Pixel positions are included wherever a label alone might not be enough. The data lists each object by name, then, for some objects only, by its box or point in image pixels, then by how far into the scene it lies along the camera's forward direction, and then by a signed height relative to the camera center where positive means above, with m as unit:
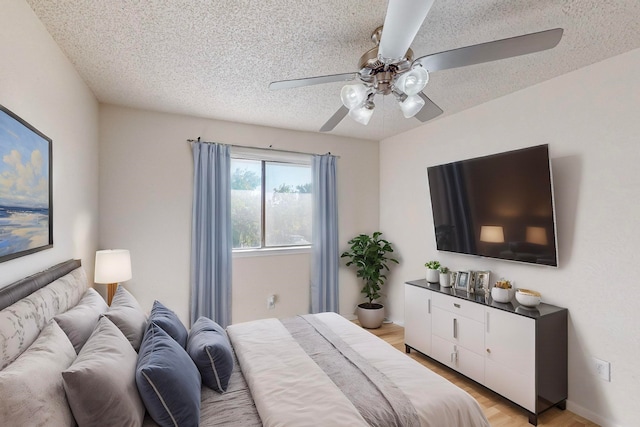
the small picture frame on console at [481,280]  2.98 -0.62
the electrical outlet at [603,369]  2.21 -1.12
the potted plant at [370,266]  4.12 -0.67
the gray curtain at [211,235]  3.45 -0.20
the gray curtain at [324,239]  4.12 -0.30
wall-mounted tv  2.47 +0.11
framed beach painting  1.41 +0.16
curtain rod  3.49 +0.88
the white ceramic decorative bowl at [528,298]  2.45 -0.66
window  3.86 +0.21
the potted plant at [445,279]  3.18 -0.65
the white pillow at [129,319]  1.70 -0.60
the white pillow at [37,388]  0.91 -0.56
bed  1.10 -0.76
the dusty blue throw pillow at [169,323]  1.80 -0.65
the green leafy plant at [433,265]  3.39 -0.54
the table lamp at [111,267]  2.68 -0.45
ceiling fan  1.21 +0.79
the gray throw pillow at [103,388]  1.09 -0.65
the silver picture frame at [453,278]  3.20 -0.64
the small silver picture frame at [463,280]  3.08 -0.64
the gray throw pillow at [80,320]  1.50 -0.55
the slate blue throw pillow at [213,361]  1.64 -0.79
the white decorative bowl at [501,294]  2.62 -0.67
